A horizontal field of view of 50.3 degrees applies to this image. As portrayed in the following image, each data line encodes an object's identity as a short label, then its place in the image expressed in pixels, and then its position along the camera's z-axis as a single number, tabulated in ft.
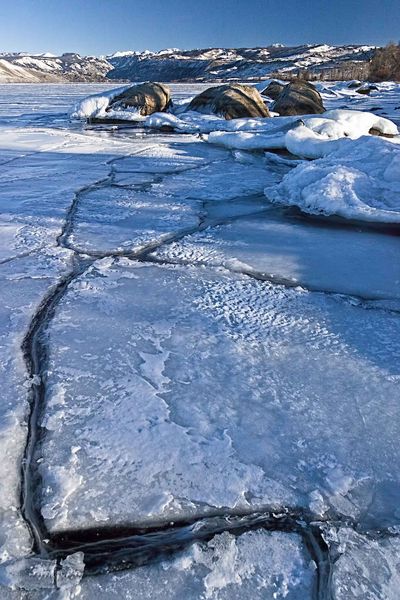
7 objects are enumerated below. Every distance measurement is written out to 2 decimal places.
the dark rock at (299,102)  26.45
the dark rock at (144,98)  27.27
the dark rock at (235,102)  24.91
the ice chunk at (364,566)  1.94
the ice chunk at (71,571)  1.98
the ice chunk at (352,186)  7.53
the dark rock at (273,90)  38.73
